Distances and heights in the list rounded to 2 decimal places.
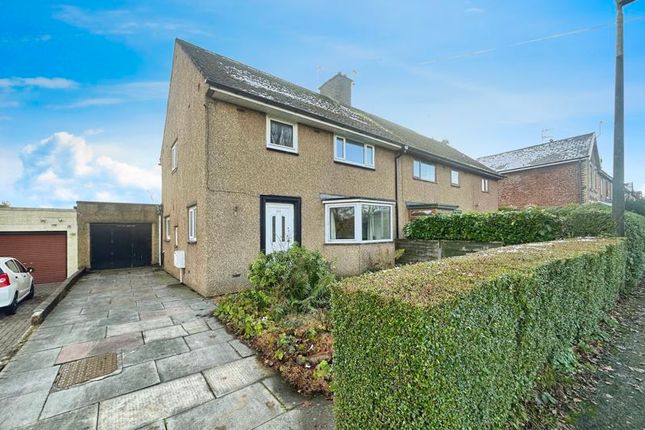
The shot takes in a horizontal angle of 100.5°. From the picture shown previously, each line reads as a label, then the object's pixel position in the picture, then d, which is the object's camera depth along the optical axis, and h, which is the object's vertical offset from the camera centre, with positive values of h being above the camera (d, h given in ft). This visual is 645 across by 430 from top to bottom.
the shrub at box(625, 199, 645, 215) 57.00 +1.13
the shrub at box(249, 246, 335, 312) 17.67 -4.51
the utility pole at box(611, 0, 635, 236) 22.08 +6.31
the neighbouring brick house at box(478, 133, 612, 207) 64.80 +9.94
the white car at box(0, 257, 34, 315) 22.08 -6.34
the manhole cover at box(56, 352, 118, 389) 11.15 -6.99
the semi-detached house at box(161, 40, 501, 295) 24.61 +4.18
